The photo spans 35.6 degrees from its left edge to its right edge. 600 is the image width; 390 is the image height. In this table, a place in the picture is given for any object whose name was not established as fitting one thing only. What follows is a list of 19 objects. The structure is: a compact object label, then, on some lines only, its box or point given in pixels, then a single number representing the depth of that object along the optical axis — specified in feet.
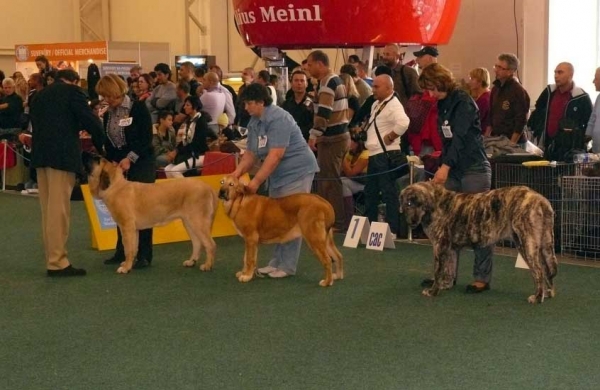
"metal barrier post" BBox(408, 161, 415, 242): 28.25
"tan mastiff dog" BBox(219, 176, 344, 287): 22.06
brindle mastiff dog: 19.95
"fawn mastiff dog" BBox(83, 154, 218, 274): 24.04
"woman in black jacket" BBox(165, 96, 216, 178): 34.45
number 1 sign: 27.81
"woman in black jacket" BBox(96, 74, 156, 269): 24.49
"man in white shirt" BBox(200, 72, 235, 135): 38.55
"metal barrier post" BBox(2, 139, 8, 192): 44.78
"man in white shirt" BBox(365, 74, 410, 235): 28.12
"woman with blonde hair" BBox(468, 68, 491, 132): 30.50
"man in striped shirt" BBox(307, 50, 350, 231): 28.73
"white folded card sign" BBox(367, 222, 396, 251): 27.17
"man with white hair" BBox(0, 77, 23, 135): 45.68
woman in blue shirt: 22.62
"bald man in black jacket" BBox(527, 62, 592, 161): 27.37
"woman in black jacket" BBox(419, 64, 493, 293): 21.03
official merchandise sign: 64.77
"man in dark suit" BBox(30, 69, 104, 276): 23.36
